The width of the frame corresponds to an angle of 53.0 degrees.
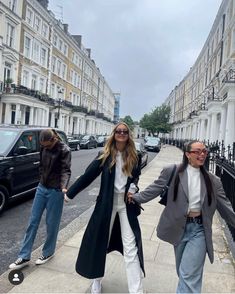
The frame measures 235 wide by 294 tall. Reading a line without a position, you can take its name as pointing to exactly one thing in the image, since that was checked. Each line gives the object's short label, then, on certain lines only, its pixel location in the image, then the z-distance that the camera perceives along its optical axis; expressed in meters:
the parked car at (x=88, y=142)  24.59
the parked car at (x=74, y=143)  21.53
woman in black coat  2.41
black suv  4.99
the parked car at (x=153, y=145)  27.07
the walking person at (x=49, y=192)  3.10
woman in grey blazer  2.16
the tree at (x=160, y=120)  52.43
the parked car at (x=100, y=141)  31.21
